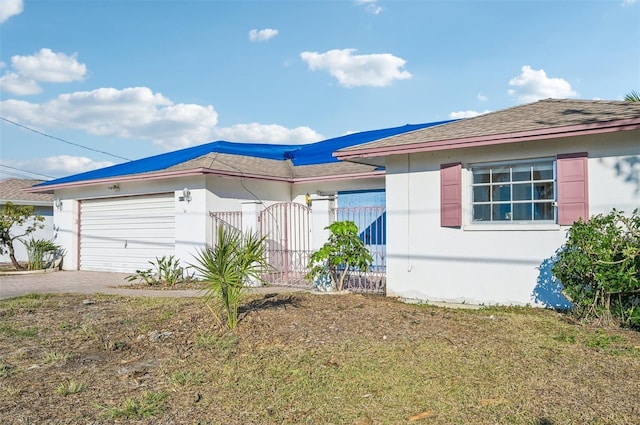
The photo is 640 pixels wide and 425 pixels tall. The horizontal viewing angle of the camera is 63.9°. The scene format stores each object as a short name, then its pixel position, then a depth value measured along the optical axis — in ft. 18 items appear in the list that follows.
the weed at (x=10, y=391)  15.62
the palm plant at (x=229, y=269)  21.76
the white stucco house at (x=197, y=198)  44.04
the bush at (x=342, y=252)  31.51
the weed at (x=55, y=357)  19.49
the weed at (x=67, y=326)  24.96
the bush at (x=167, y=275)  42.63
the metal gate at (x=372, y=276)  34.60
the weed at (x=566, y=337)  20.26
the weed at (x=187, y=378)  16.33
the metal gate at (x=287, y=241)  40.09
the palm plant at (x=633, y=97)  40.22
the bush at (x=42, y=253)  58.08
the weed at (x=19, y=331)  24.07
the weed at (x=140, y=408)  13.72
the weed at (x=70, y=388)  15.67
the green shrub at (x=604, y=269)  21.76
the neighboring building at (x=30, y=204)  72.08
